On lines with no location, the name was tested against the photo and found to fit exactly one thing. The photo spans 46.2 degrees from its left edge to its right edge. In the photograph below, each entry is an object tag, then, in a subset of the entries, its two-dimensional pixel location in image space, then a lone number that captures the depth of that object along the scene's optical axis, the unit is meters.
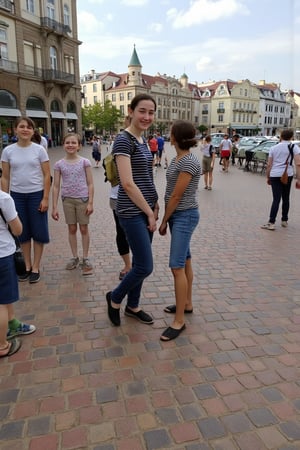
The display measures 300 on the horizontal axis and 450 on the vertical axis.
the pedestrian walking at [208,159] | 11.58
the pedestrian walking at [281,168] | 6.67
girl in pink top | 4.47
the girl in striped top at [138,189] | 2.80
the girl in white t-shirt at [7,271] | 2.66
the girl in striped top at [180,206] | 2.96
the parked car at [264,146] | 18.07
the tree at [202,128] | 84.51
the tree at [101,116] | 65.81
